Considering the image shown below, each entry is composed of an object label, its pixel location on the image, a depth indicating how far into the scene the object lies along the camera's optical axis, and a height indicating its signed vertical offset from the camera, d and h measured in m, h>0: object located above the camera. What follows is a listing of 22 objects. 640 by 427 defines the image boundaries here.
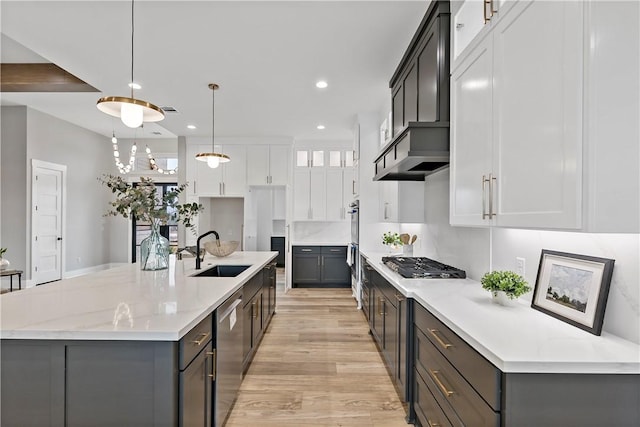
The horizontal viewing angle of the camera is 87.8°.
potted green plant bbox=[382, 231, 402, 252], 4.02 -0.32
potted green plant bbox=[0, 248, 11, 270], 4.57 -0.73
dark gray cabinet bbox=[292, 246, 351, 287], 6.44 -1.01
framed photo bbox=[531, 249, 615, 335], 1.27 -0.31
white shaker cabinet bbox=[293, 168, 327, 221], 6.55 +0.38
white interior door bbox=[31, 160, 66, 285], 5.82 -0.15
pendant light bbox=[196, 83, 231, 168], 4.32 +0.75
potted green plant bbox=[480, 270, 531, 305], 1.64 -0.35
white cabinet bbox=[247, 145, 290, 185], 6.45 +0.97
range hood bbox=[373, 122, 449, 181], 2.16 +0.48
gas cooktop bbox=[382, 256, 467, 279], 2.46 -0.43
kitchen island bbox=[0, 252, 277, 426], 1.32 -0.64
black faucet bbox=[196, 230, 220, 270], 2.82 -0.40
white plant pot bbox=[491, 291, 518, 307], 1.70 -0.43
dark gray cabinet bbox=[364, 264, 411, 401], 2.19 -0.91
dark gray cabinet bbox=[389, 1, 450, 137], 2.17 +1.06
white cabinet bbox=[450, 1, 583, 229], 1.13 +0.40
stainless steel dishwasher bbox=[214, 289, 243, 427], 1.90 -0.91
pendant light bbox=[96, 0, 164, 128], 2.12 +0.70
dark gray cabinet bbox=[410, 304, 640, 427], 1.06 -0.59
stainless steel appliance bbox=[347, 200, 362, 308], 4.95 -0.58
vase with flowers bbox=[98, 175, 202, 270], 2.47 +0.01
